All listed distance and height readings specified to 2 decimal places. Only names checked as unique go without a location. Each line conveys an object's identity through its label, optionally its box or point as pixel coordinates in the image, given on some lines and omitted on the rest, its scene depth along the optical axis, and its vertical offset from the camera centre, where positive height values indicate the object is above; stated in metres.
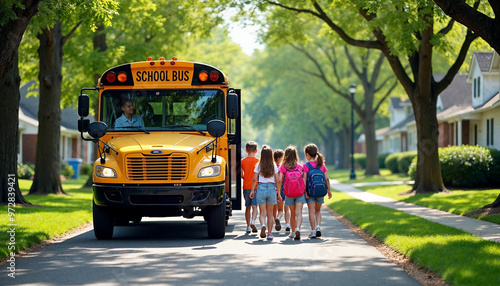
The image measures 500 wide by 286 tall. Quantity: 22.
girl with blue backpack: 13.12 -0.35
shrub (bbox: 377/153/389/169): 63.72 +0.04
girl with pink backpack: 13.04 -0.40
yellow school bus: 12.27 +0.33
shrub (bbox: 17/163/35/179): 39.34 -0.49
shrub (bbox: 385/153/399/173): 50.94 -0.19
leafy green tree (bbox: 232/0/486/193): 24.14 +3.26
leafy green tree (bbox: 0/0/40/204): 19.39 +0.82
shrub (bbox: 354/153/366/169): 66.94 +0.05
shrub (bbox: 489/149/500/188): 29.31 -0.41
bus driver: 13.58 +0.83
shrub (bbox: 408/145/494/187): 29.06 -0.28
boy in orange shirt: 14.07 -0.25
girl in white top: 12.97 -0.43
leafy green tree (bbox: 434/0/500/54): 13.92 +2.79
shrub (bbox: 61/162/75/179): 44.72 -0.56
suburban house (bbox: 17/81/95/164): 43.91 +1.80
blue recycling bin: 45.56 -0.19
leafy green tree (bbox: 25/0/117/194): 25.25 +1.53
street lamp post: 43.91 +0.16
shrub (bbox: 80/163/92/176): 49.30 -0.49
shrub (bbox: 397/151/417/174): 43.09 -0.04
